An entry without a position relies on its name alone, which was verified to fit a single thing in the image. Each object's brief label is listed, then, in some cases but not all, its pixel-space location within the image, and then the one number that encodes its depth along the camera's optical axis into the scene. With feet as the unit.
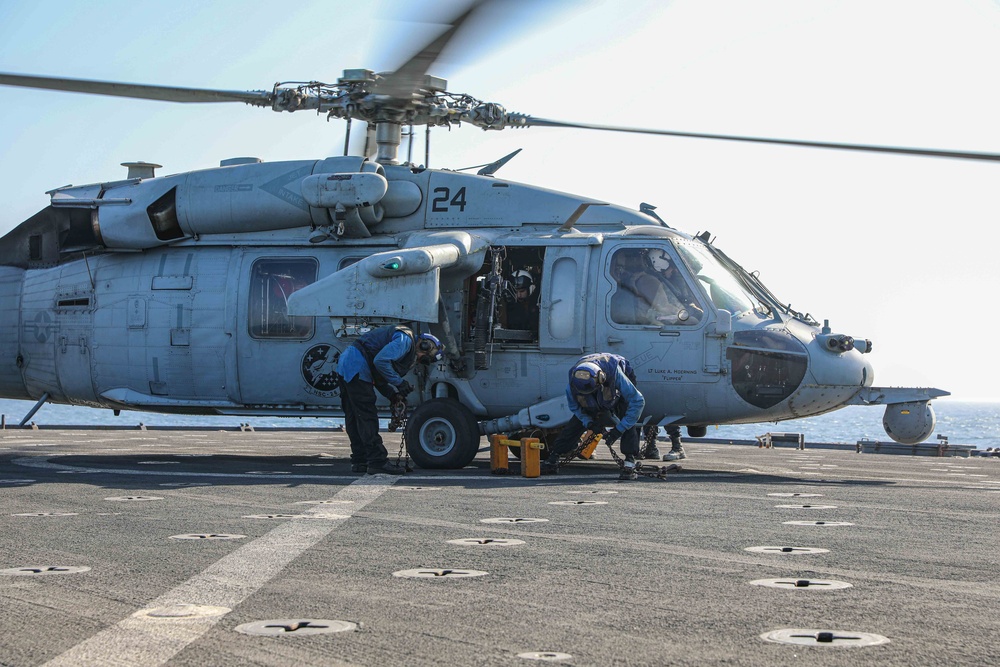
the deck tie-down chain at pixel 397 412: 45.62
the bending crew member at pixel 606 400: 42.19
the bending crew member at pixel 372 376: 43.91
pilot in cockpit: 45.68
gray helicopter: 45.37
